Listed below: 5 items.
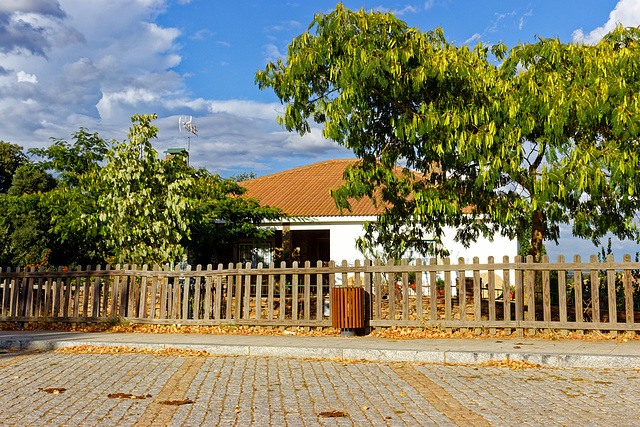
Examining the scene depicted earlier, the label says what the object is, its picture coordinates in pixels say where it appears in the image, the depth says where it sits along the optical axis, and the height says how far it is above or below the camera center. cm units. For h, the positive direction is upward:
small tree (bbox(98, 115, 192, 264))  1284 +153
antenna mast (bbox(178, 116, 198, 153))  2722 +695
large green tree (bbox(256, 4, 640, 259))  902 +274
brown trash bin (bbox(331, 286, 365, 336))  1024 -56
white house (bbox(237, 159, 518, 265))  2067 +190
